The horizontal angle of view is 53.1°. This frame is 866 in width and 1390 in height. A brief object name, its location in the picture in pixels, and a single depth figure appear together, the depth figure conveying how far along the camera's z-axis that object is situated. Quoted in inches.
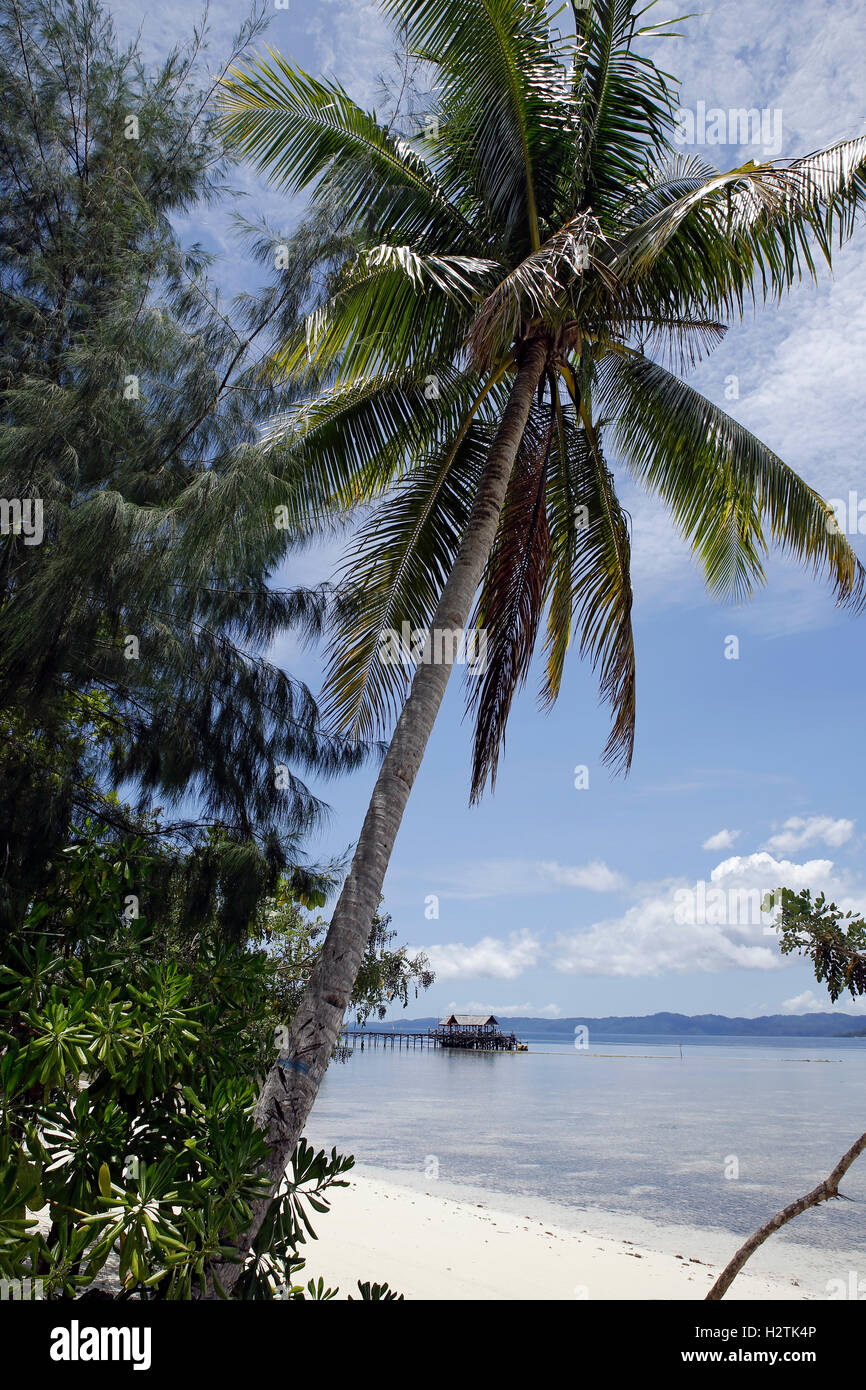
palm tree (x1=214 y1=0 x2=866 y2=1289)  227.1
